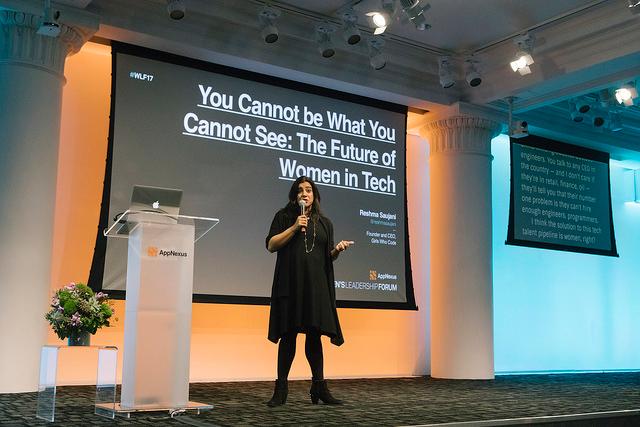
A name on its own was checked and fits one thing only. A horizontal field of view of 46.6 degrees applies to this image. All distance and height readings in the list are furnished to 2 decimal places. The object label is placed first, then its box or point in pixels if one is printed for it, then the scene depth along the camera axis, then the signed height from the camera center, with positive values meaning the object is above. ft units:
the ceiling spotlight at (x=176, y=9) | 18.62 +7.96
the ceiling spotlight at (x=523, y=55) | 21.80 +8.22
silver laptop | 12.51 +2.17
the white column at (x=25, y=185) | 16.72 +3.26
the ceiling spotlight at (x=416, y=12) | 19.13 +8.29
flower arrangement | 12.37 +0.25
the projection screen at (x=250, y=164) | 20.04 +4.87
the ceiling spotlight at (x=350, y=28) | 20.57 +8.42
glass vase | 12.44 -0.17
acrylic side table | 11.89 -0.85
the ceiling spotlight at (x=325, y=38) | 21.01 +8.28
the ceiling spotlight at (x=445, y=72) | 23.18 +8.13
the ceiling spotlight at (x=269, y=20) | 19.99 +8.36
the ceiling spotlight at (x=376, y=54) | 21.48 +8.08
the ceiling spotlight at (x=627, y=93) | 24.18 +7.87
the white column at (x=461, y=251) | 24.31 +2.77
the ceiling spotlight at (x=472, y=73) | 23.25 +8.17
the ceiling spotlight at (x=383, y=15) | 19.34 +8.19
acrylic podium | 12.12 +0.31
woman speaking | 13.92 +0.90
